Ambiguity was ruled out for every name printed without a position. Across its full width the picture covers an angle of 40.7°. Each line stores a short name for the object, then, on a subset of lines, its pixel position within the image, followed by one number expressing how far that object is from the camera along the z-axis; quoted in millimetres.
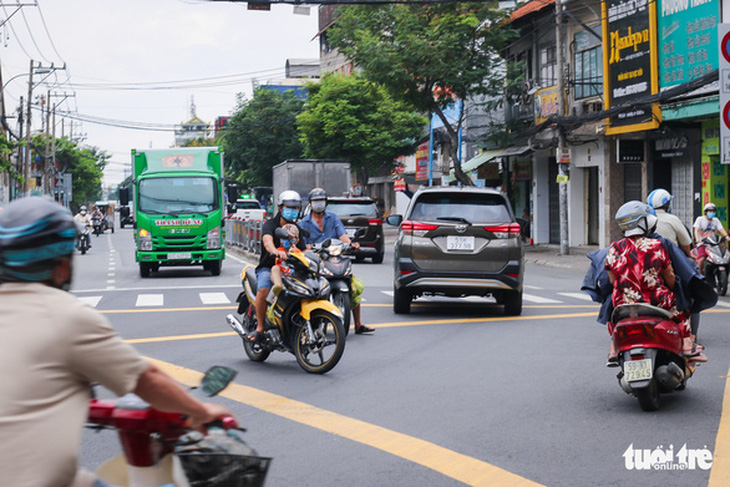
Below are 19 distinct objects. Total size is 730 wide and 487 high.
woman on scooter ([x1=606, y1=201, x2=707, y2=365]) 7219
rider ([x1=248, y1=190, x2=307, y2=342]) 9492
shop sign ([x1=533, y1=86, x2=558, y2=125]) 31828
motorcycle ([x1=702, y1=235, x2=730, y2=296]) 15922
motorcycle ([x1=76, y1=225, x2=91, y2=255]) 34934
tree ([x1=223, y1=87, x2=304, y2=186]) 60844
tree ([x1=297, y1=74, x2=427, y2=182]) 48656
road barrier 30938
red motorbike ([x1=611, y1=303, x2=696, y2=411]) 7027
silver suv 13133
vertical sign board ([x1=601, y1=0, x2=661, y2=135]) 25844
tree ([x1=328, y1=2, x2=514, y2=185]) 32031
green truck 22719
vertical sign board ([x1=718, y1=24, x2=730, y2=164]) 14766
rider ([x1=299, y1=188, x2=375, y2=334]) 11719
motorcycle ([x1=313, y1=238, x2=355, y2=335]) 10812
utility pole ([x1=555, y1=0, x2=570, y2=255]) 28766
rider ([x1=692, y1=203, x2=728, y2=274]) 15914
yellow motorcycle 8891
